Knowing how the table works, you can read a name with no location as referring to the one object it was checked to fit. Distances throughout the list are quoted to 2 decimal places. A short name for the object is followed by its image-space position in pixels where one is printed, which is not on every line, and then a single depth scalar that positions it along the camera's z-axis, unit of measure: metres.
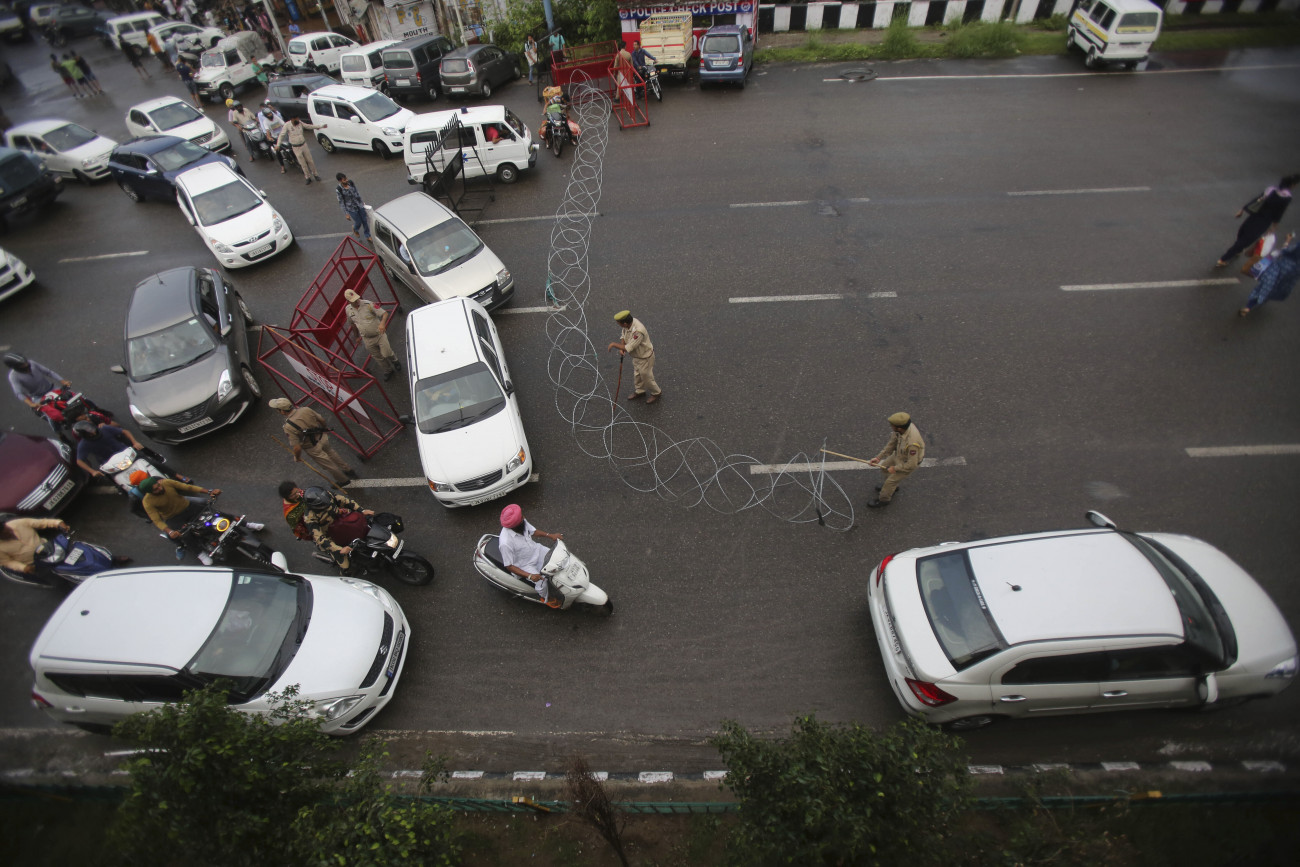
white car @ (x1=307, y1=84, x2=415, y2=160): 16.12
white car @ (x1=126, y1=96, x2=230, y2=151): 17.44
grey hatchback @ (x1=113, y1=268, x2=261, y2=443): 8.91
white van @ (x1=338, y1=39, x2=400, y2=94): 19.62
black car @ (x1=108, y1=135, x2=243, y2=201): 15.00
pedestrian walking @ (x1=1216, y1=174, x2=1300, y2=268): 8.98
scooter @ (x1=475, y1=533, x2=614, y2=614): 6.28
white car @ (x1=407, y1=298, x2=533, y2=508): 7.58
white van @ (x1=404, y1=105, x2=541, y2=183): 13.91
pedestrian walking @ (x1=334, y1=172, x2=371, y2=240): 12.18
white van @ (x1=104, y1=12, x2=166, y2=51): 28.38
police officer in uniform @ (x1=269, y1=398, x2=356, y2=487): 7.46
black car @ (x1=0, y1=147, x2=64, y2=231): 15.06
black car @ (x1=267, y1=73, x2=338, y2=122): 18.38
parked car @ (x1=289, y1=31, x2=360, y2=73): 21.34
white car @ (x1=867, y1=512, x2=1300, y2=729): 5.04
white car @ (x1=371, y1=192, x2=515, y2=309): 10.27
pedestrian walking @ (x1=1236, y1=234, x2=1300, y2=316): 8.52
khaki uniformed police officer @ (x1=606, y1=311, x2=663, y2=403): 8.04
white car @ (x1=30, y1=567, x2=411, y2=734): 5.64
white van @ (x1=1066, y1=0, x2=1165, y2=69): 15.80
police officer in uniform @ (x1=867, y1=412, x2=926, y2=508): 6.47
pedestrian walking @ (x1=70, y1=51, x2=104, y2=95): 25.13
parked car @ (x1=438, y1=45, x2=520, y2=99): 18.25
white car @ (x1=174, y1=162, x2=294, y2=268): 12.29
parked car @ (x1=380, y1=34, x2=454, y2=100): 18.55
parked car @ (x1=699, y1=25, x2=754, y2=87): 17.05
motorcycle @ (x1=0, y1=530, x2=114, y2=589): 7.07
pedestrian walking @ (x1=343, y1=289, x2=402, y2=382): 9.01
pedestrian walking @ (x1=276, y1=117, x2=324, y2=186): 15.23
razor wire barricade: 7.69
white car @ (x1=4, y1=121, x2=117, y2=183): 16.91
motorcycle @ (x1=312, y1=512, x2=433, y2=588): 6.88
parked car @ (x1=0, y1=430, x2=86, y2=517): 7.88
